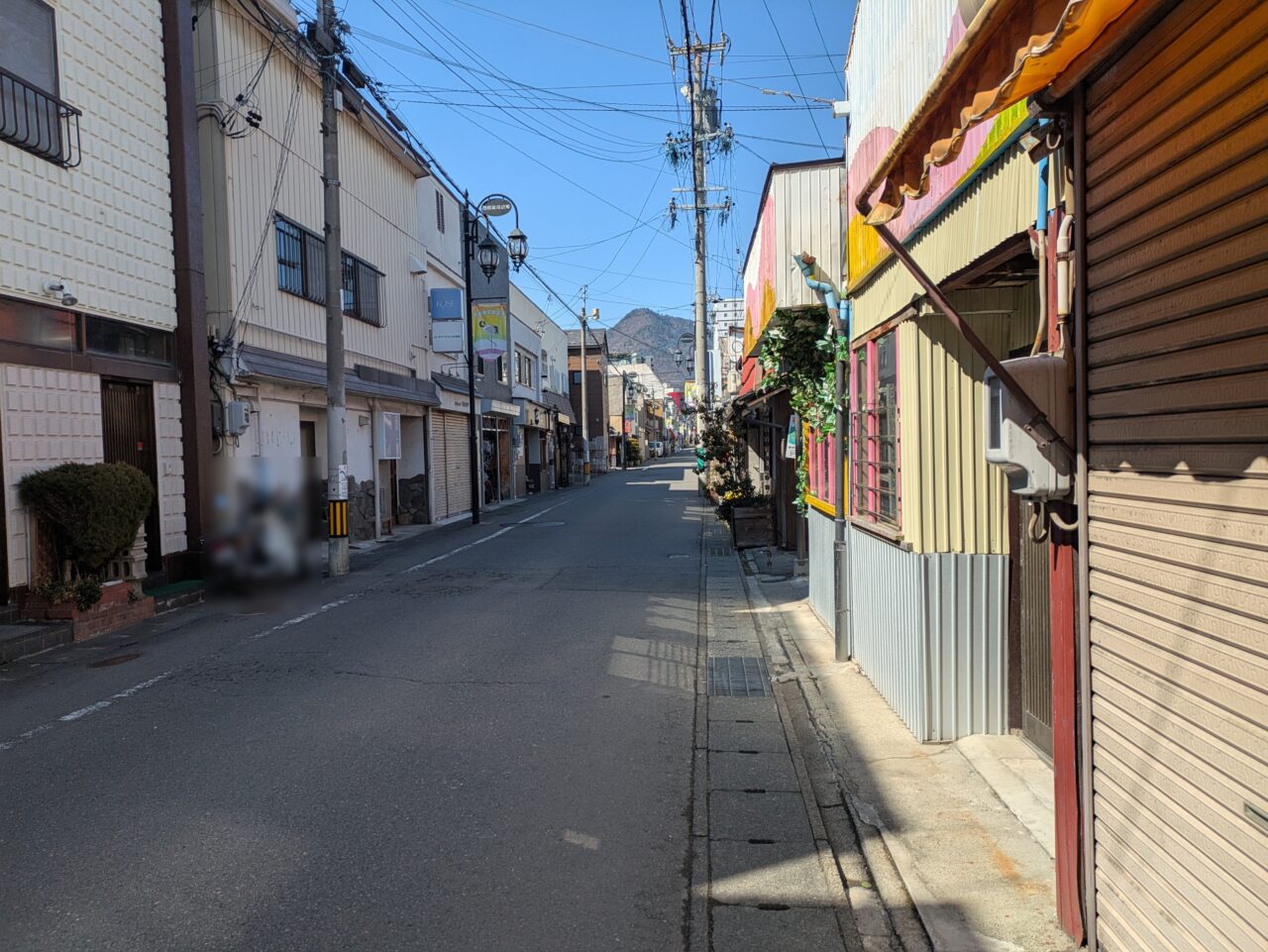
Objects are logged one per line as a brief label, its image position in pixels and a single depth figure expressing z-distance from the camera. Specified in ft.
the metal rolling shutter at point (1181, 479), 7.71
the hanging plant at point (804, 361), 28.71
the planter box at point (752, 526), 51.52
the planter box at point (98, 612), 30.96
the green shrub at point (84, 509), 32.35
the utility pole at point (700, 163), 83.20
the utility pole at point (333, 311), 47.37
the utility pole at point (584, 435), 160.95
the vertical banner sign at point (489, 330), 87.71
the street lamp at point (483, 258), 81.15
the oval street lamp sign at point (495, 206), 81.10
